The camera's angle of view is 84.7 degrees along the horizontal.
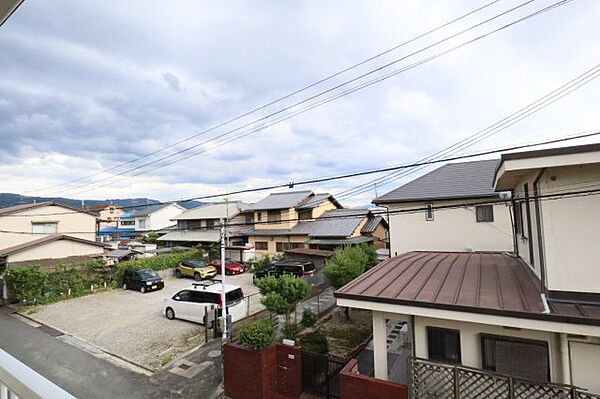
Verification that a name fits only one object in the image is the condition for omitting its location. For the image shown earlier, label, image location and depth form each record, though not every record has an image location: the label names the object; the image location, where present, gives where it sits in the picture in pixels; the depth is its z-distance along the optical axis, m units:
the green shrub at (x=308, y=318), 11.55
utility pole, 10.75
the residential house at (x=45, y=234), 20.77
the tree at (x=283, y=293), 10.52
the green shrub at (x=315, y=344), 8.73
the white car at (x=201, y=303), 13.02
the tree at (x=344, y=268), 14.27
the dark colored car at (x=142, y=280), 19.70
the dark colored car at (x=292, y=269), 19.19
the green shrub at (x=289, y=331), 10.13
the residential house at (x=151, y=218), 54.31
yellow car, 22.83
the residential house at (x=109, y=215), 59.97
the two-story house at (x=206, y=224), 31.73
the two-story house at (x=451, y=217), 14.43
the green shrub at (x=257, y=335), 7.70
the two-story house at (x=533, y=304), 5.18
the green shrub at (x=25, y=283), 17.17
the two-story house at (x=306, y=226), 26.22
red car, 24.77
